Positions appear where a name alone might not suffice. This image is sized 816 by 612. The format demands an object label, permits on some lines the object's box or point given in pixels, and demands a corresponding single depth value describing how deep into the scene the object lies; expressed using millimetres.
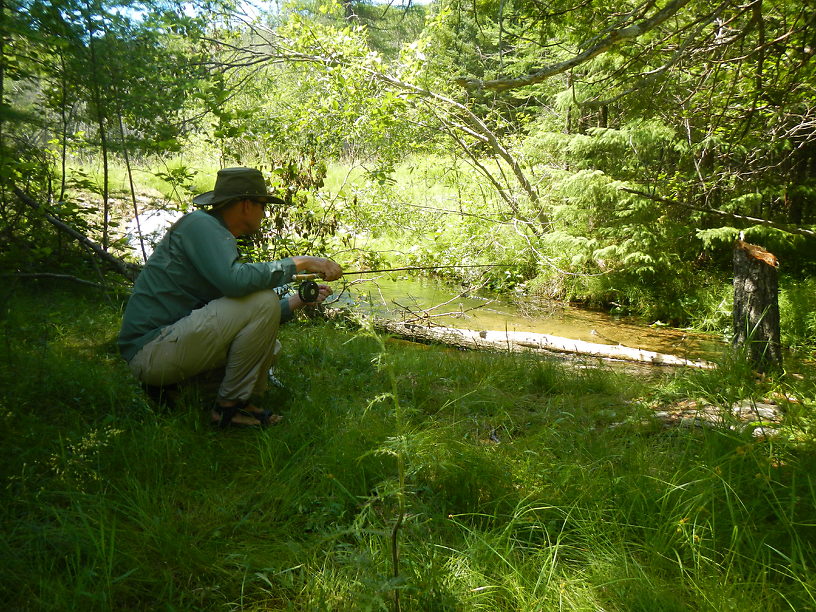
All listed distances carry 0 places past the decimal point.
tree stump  4527
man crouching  2676
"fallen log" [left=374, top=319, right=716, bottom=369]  6312
